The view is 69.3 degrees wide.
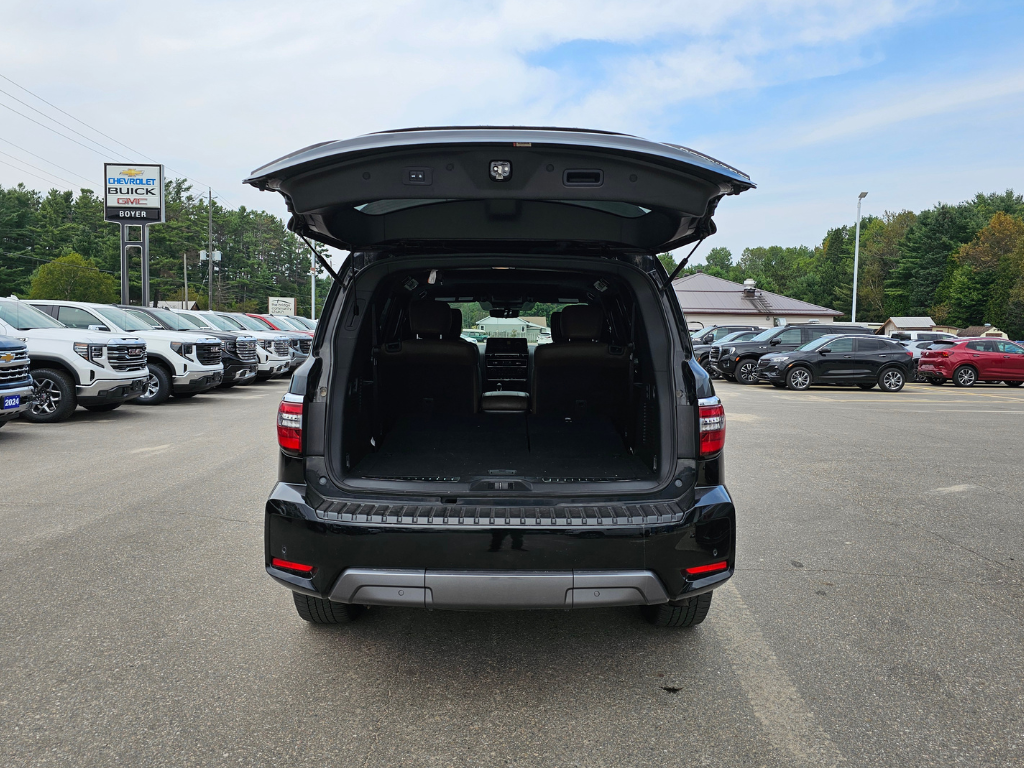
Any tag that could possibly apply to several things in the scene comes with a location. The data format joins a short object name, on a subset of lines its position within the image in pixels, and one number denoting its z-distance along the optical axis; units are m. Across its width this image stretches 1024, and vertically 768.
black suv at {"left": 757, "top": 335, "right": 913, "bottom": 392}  19.88
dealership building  58.34
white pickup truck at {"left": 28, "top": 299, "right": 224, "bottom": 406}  13.00
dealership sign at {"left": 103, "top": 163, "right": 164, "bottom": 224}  30.08
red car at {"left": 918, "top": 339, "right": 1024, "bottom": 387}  23.39
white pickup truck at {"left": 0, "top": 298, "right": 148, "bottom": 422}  10.55
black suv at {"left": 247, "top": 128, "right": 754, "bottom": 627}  2.72
